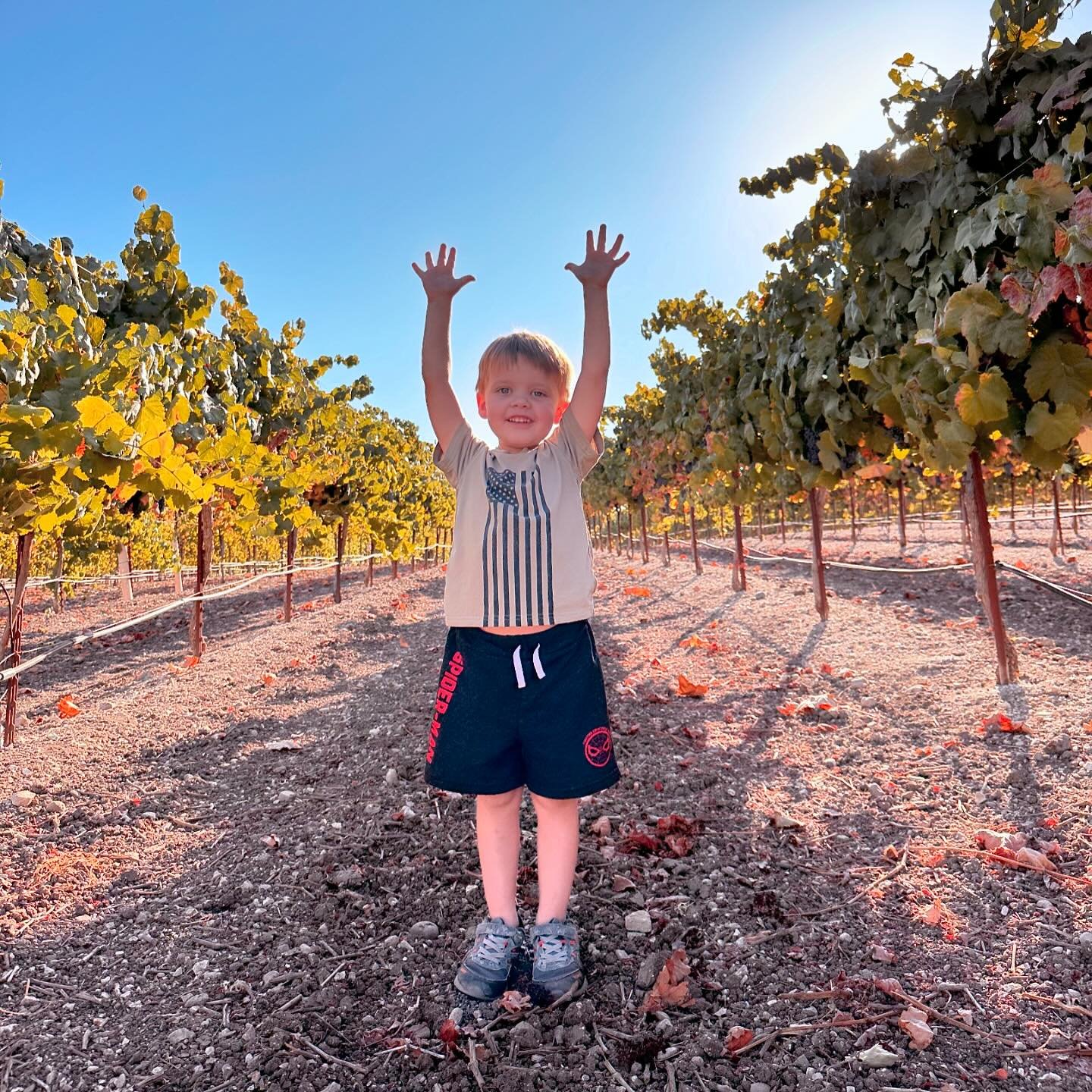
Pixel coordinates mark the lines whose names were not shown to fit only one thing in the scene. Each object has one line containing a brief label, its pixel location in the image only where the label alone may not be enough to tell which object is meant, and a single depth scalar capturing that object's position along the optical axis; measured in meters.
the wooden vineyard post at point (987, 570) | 4.73
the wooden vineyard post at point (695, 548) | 15.53
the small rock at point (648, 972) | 1.95
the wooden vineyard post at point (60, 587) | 16.39
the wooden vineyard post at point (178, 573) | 17.69
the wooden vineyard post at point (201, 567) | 7.41
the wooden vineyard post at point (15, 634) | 4.44
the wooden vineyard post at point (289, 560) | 11.55
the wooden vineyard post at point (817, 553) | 7.76
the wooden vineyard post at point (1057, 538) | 16.06
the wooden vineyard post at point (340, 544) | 14.26
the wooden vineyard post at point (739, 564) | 11.22
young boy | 1.99
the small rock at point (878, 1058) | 1.61
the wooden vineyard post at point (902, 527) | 18.88
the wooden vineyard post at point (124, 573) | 17.84
